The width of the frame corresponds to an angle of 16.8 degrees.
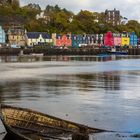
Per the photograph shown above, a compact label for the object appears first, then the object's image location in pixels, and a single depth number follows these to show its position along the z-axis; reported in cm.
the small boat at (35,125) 1564
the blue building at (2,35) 19654
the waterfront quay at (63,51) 16138
